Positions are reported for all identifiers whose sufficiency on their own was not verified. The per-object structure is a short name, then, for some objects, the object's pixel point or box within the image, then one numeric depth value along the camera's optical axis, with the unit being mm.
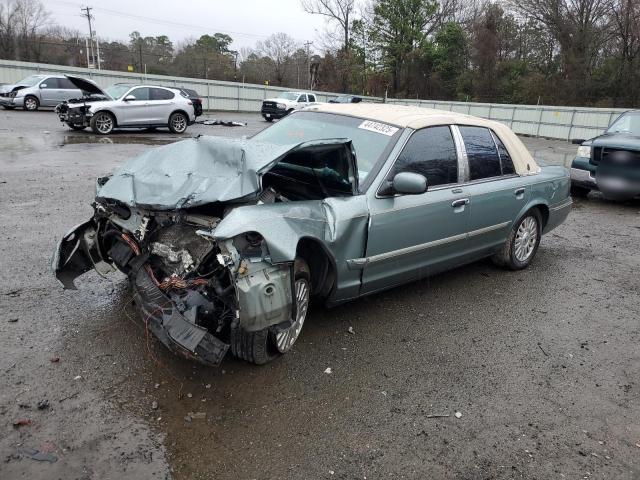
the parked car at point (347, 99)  27850
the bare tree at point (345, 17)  49812
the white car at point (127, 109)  15430
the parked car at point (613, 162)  8984
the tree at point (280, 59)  53188
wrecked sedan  3066
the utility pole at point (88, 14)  56928
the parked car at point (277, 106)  27094
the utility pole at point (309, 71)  52031
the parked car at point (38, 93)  21000
